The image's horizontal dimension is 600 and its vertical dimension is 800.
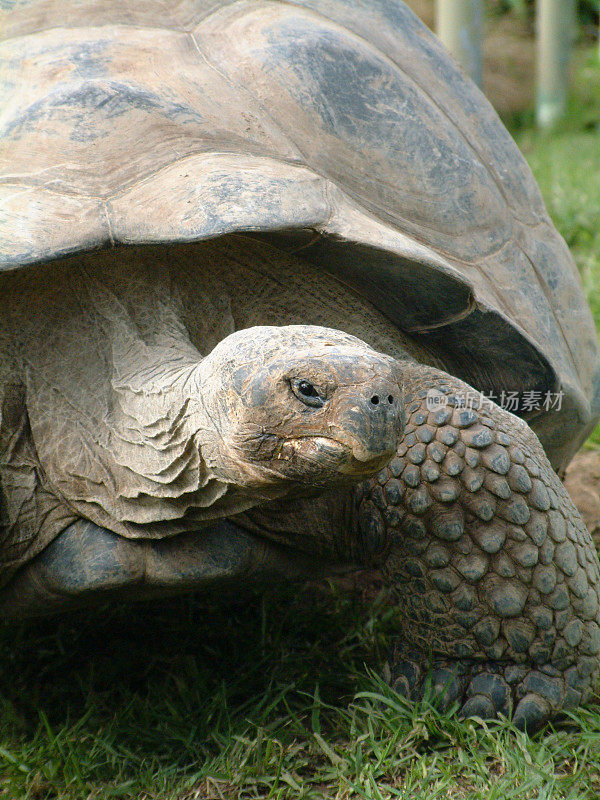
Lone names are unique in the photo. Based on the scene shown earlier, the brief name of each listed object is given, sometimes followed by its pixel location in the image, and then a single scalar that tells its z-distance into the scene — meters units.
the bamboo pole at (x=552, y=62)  25.16
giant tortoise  3.98
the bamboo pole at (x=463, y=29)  14.58
